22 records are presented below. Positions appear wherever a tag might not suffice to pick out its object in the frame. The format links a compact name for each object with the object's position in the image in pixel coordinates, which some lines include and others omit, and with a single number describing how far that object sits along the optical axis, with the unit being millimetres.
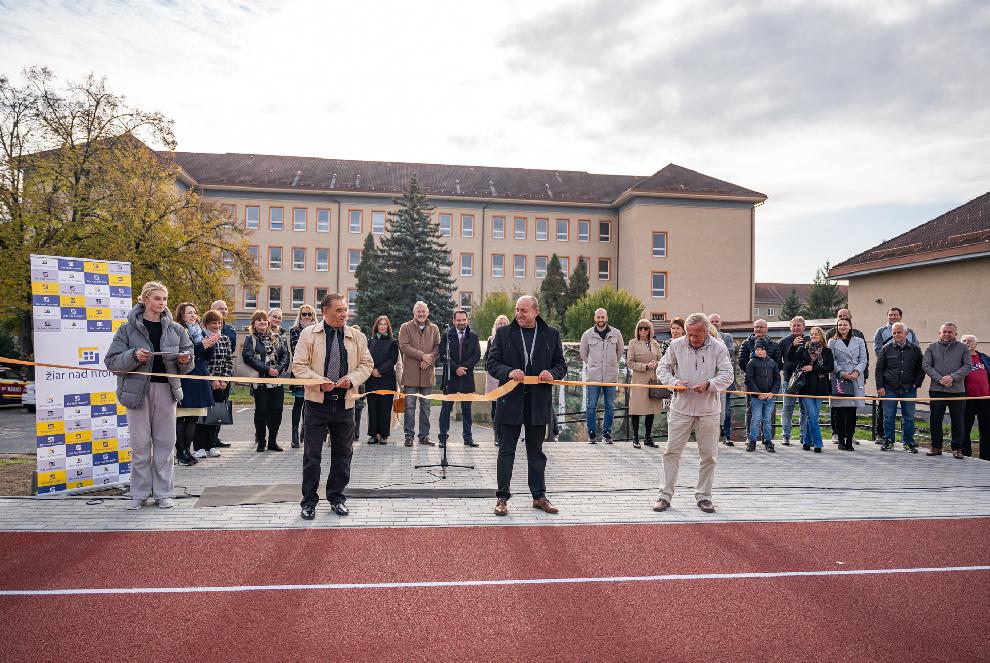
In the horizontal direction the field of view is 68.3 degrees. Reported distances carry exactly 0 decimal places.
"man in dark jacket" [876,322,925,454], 12266
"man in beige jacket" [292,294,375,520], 7363
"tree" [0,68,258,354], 27641
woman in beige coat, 12250
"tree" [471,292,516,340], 53625
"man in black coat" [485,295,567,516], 7633
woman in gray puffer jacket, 7457
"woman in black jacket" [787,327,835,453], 12172
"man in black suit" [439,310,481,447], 11773
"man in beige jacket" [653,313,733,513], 7891
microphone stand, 11805
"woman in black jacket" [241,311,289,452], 11070
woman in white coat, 12461
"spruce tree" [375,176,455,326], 46688
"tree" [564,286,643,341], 47094
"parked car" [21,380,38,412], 20359
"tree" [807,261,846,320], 75188
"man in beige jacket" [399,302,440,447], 11805
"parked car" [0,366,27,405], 21859
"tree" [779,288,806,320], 73750
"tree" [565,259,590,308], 63750
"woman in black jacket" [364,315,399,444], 11578
